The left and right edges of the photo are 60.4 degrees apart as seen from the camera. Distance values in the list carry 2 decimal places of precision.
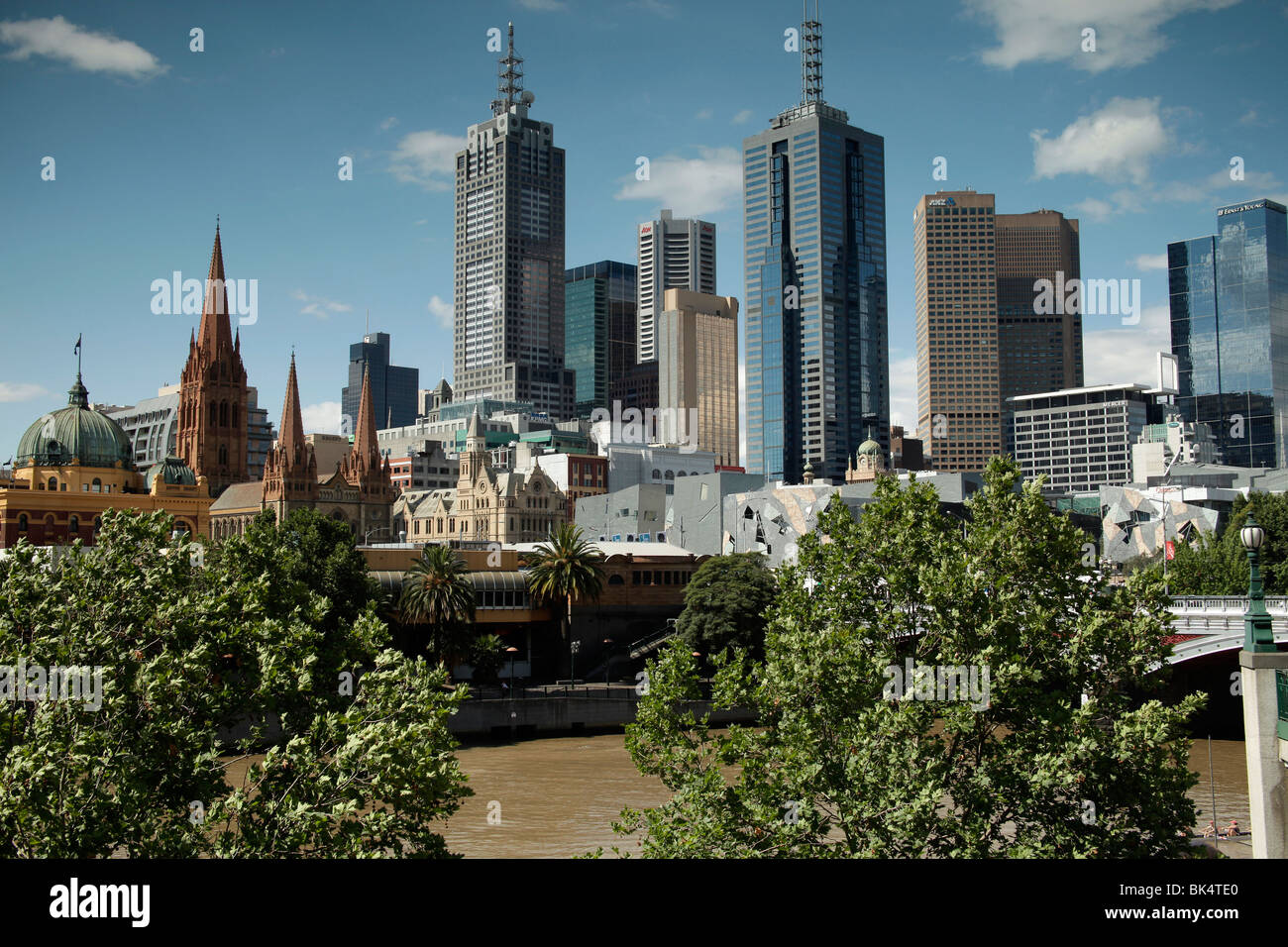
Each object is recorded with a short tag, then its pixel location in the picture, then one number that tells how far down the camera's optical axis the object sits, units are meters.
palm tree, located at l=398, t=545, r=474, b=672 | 80.00
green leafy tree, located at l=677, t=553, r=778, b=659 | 83.38
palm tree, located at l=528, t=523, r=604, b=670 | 90.06
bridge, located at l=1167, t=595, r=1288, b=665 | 58.78
